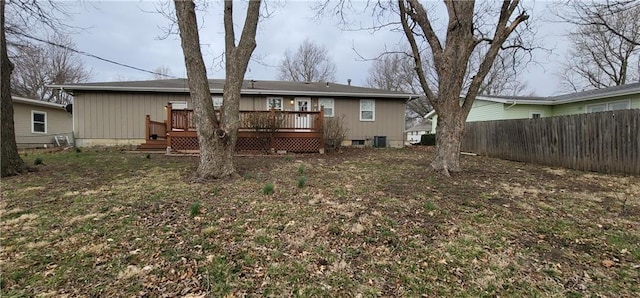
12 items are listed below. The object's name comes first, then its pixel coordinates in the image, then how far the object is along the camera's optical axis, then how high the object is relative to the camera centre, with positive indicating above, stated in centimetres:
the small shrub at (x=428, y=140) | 1894 +15
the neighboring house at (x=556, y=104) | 1252 +196
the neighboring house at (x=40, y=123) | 1473 +119
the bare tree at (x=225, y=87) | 579 +118
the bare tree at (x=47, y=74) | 2392 +626
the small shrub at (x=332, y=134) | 1087 +33
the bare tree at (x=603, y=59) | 1681 +644
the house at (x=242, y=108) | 1083 +163
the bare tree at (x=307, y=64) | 3175 +880
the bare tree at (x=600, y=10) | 930 +463
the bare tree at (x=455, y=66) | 665 +181
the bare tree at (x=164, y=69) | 3299 +871
